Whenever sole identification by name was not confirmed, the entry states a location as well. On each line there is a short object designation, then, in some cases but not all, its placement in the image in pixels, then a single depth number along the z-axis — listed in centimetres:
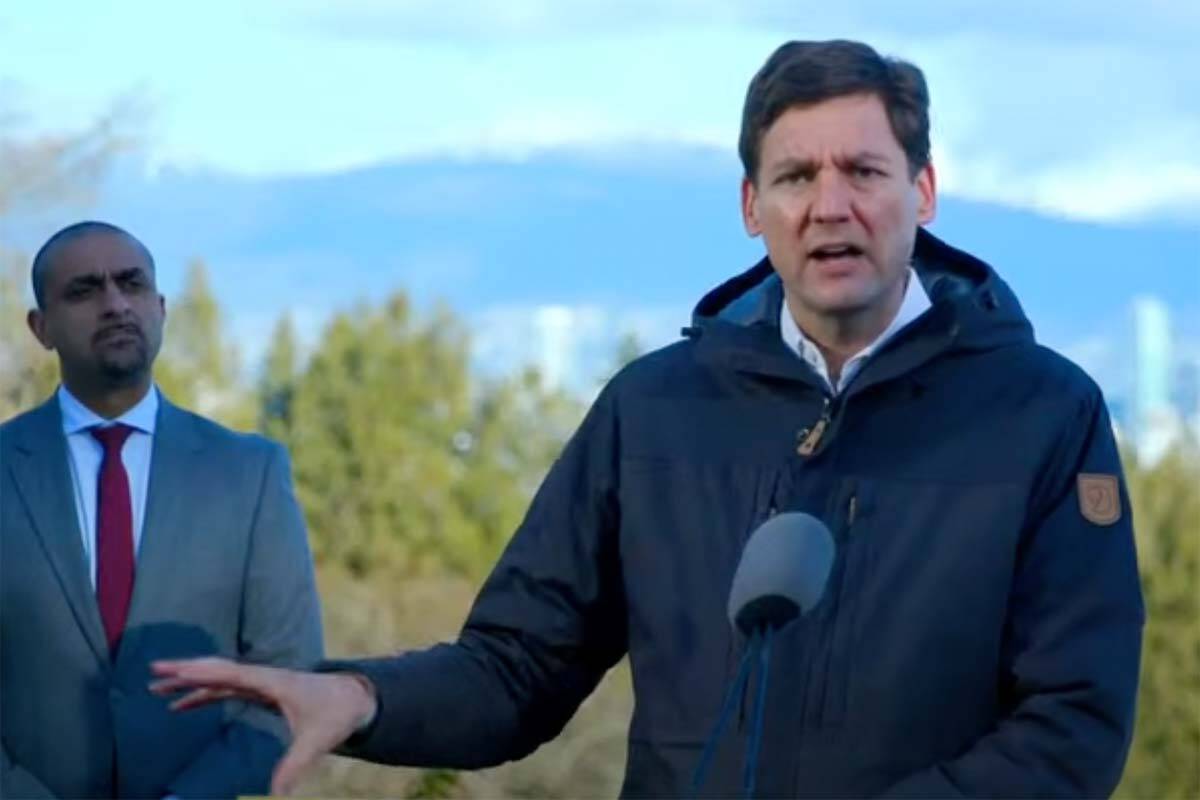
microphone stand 453
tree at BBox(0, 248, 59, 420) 1736
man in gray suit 855
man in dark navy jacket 499
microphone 448
